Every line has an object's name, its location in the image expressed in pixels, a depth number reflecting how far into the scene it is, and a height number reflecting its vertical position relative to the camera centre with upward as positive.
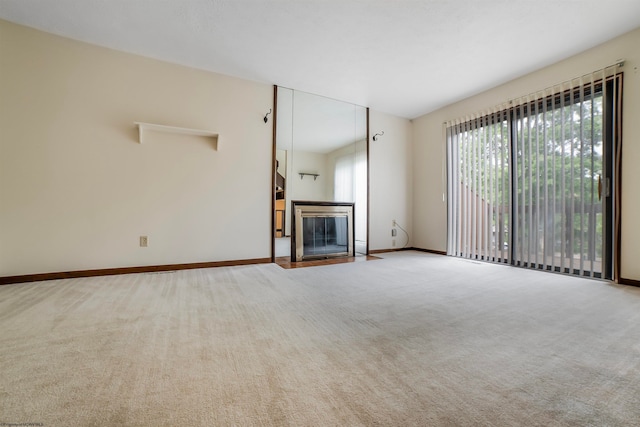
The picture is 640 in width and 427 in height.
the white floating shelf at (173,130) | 2.73 +0.93
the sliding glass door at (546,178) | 2.58 +0.43
